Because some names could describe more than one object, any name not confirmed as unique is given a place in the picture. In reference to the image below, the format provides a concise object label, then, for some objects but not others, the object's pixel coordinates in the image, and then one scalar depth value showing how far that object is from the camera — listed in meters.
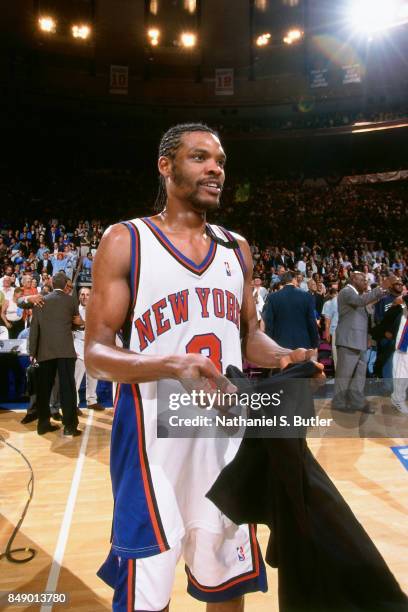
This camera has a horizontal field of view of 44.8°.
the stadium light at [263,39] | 19.69
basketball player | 1.31
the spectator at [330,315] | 7.55
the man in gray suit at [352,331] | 5.70
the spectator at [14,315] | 7.69
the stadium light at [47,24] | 17.53
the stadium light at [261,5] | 19.31
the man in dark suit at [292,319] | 5.27
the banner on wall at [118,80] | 18.58
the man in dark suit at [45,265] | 10.39
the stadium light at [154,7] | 18.84
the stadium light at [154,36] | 19.09
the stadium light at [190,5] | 18.91
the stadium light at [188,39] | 19.25
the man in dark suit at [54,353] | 5.30
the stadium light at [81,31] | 18.16
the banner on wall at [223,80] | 19.44
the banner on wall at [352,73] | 18.53
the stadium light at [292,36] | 19.41
